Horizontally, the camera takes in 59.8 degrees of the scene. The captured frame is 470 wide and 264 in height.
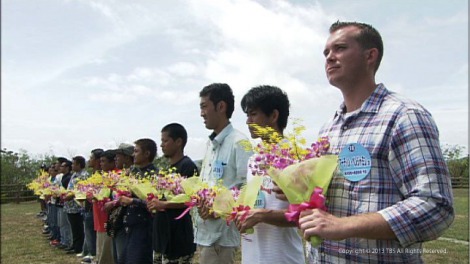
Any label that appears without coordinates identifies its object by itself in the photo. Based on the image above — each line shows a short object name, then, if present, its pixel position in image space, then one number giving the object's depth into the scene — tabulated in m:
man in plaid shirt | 1.48
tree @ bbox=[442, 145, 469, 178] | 31.69
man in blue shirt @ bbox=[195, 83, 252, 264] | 3.31
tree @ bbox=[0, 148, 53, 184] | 28.34
